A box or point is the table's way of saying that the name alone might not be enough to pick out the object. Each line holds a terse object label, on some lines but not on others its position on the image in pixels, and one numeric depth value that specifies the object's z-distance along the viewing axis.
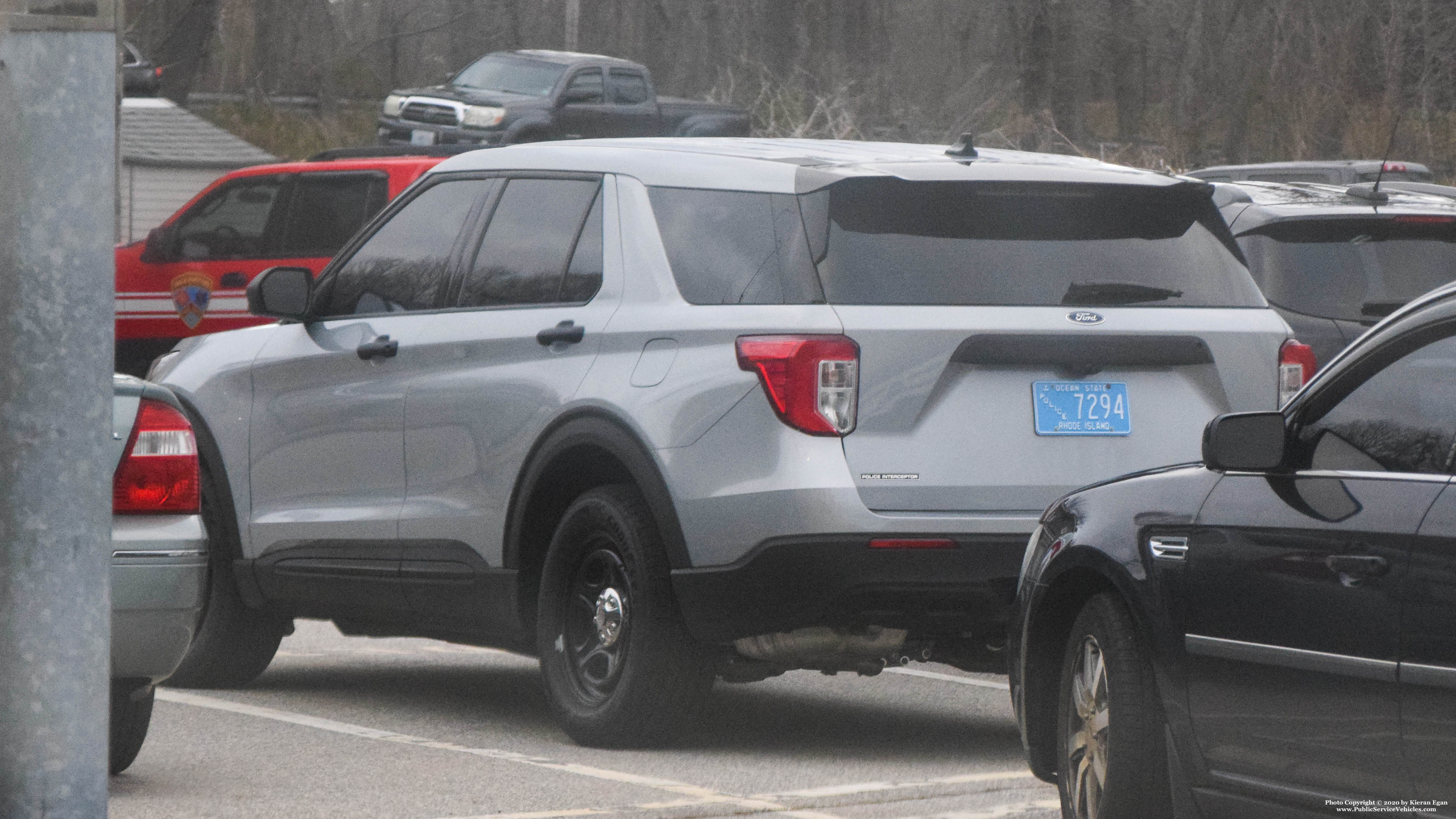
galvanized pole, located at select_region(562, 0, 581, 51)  91.84
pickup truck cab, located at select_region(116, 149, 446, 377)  34.24
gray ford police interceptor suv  12.75
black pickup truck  62.52
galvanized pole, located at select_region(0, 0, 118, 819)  9.09
